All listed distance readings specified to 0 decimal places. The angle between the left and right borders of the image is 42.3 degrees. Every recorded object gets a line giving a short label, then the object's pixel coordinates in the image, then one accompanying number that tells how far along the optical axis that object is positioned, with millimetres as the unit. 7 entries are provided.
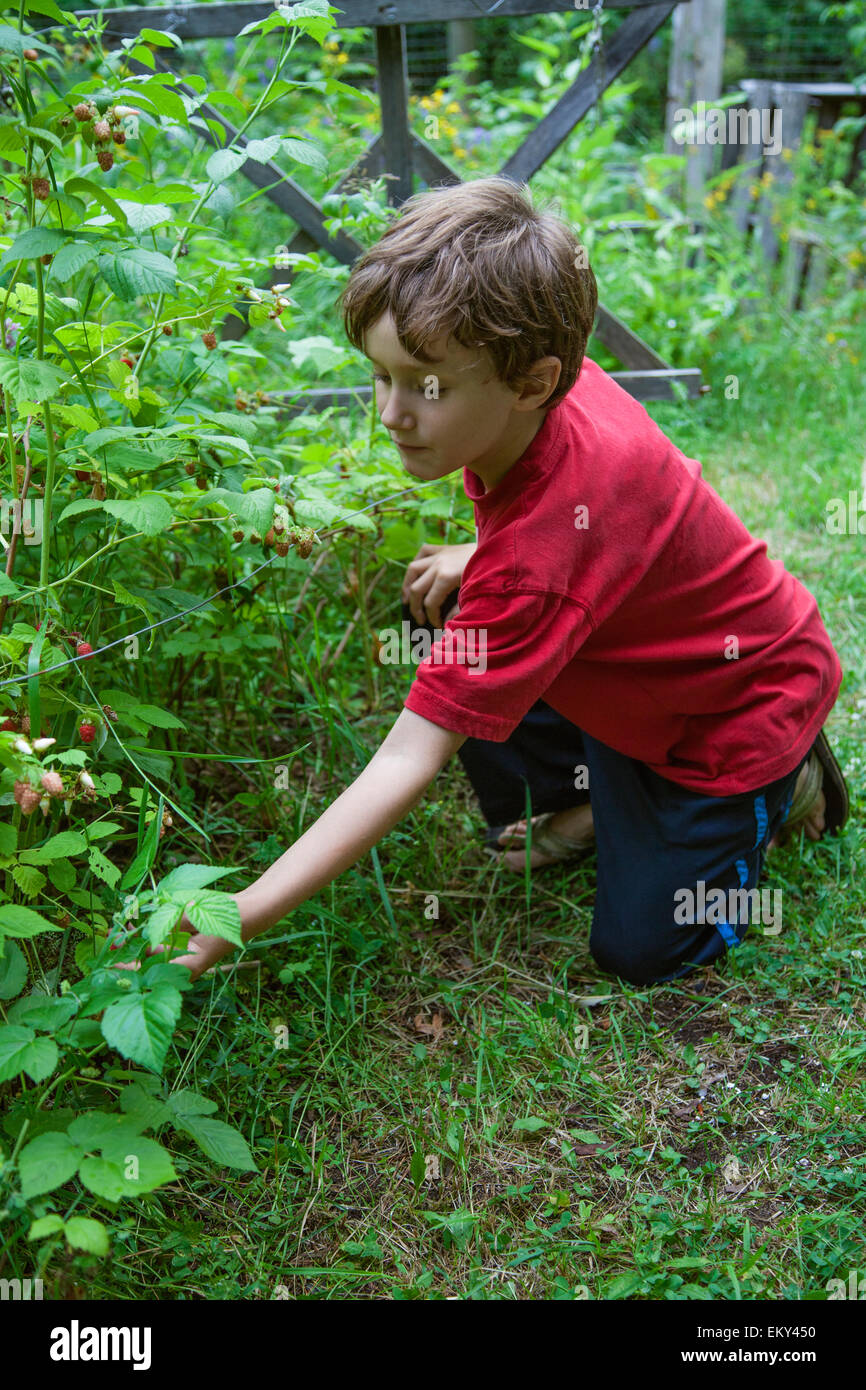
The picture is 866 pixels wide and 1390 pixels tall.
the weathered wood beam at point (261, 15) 2945
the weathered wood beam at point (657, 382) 3793
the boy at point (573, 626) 1386
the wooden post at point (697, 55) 5340
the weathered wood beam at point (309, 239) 2990
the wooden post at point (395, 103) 3025
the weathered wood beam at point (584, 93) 3246
